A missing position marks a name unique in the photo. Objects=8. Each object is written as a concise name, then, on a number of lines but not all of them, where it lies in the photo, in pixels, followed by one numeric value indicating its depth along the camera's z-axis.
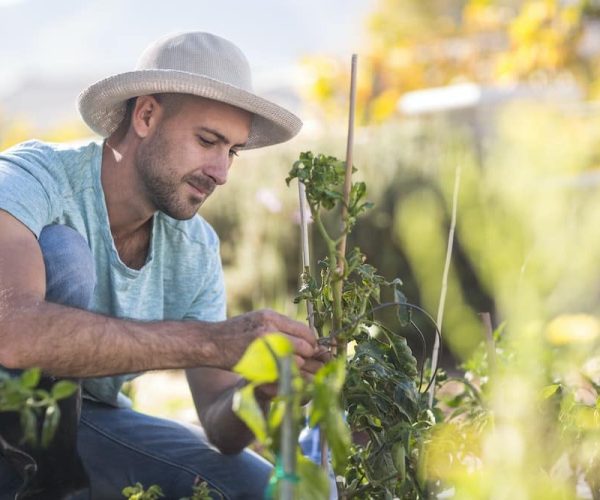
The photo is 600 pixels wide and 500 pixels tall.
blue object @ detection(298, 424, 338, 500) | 2.24
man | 1.88
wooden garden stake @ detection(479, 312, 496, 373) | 1.95
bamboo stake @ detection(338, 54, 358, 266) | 1.79
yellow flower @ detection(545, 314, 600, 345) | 2.38
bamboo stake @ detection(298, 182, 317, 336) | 1.85
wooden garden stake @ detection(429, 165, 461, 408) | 1.97
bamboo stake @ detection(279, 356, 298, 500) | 1.45
